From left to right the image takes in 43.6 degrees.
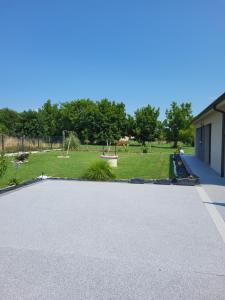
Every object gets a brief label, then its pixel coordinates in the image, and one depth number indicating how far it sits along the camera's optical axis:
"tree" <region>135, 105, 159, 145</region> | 44.33
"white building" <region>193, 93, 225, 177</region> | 9.63
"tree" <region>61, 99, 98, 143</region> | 45.62
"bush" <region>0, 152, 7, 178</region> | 7.50
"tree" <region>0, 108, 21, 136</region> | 40.62
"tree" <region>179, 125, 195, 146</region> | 38.59
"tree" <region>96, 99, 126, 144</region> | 44.84
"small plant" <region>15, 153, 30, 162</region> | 15.57
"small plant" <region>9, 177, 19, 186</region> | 7.90
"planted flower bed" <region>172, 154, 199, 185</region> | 8.20
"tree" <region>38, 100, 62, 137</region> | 48.53
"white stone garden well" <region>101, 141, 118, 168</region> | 13.07
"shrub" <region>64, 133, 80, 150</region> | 27.94
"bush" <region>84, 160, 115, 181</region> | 8.84
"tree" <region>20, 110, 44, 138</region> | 39.69
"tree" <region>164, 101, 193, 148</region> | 40.67
